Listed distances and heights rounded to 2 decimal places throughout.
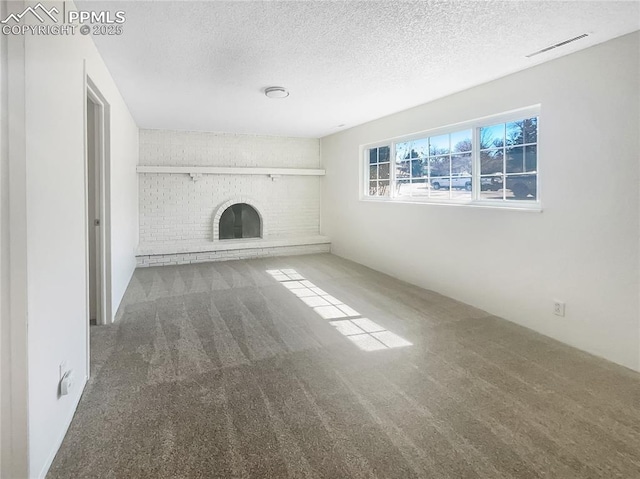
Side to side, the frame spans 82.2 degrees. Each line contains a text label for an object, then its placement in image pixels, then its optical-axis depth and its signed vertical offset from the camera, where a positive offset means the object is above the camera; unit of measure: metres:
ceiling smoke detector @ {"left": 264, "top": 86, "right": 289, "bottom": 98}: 3.78 +1.49
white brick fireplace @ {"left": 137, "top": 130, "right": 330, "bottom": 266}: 6.22 +0.76
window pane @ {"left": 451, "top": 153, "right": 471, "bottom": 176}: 4.05 +0.78
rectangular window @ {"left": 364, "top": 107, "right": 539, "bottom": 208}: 3.38 +0.78
